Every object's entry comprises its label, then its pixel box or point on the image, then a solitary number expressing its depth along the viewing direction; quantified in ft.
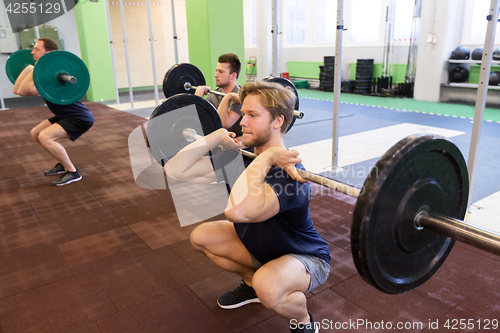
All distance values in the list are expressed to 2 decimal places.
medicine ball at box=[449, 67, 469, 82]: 22.83
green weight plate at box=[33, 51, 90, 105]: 11.05
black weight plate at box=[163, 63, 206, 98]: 11.66
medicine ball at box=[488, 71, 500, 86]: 20.59
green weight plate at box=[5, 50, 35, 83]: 15.71
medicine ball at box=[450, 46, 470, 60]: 22.34
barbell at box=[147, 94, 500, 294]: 3.21
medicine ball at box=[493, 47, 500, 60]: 19.30
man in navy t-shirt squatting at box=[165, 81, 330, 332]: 4.30
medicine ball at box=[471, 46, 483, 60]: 21.33
